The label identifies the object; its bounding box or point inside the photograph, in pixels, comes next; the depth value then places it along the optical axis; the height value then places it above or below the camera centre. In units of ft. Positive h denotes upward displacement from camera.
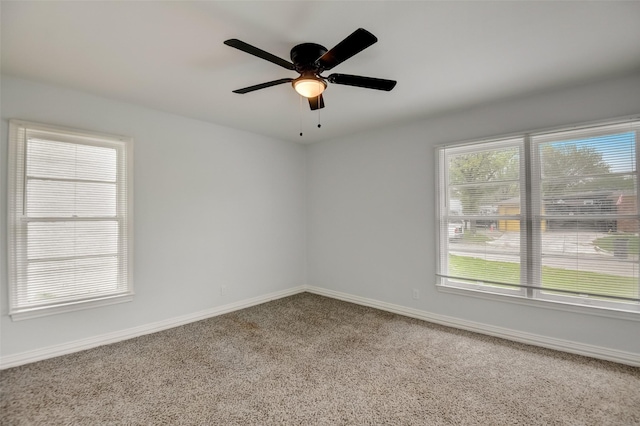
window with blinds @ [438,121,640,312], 8.44 -0.02
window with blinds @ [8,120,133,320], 8.31 -0.11
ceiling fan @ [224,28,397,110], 6.10 +3.20
